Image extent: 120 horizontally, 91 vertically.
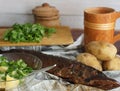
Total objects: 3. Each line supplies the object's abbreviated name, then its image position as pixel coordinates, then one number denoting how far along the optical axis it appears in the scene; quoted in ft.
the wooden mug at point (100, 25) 4.15
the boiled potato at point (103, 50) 3.85
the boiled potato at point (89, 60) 3.76
